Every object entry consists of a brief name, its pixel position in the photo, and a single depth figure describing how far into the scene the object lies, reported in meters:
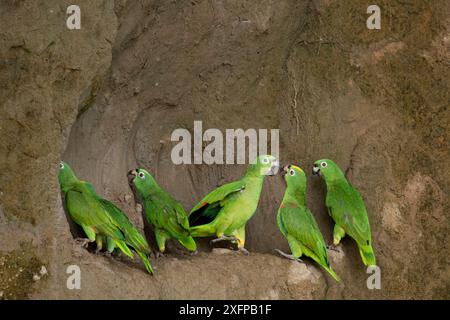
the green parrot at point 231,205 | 10.09
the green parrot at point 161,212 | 9.86
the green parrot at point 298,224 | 9.94
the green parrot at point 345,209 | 10.16
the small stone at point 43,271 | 8.96
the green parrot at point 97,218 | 9.44
